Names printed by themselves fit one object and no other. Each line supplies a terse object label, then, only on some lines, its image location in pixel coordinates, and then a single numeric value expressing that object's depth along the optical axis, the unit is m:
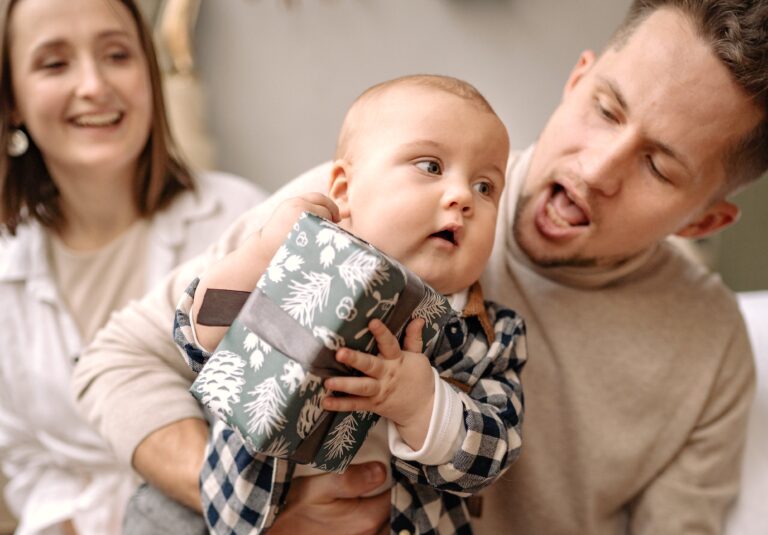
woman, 1.58
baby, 0.79
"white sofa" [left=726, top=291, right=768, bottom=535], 1.25
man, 1.14
